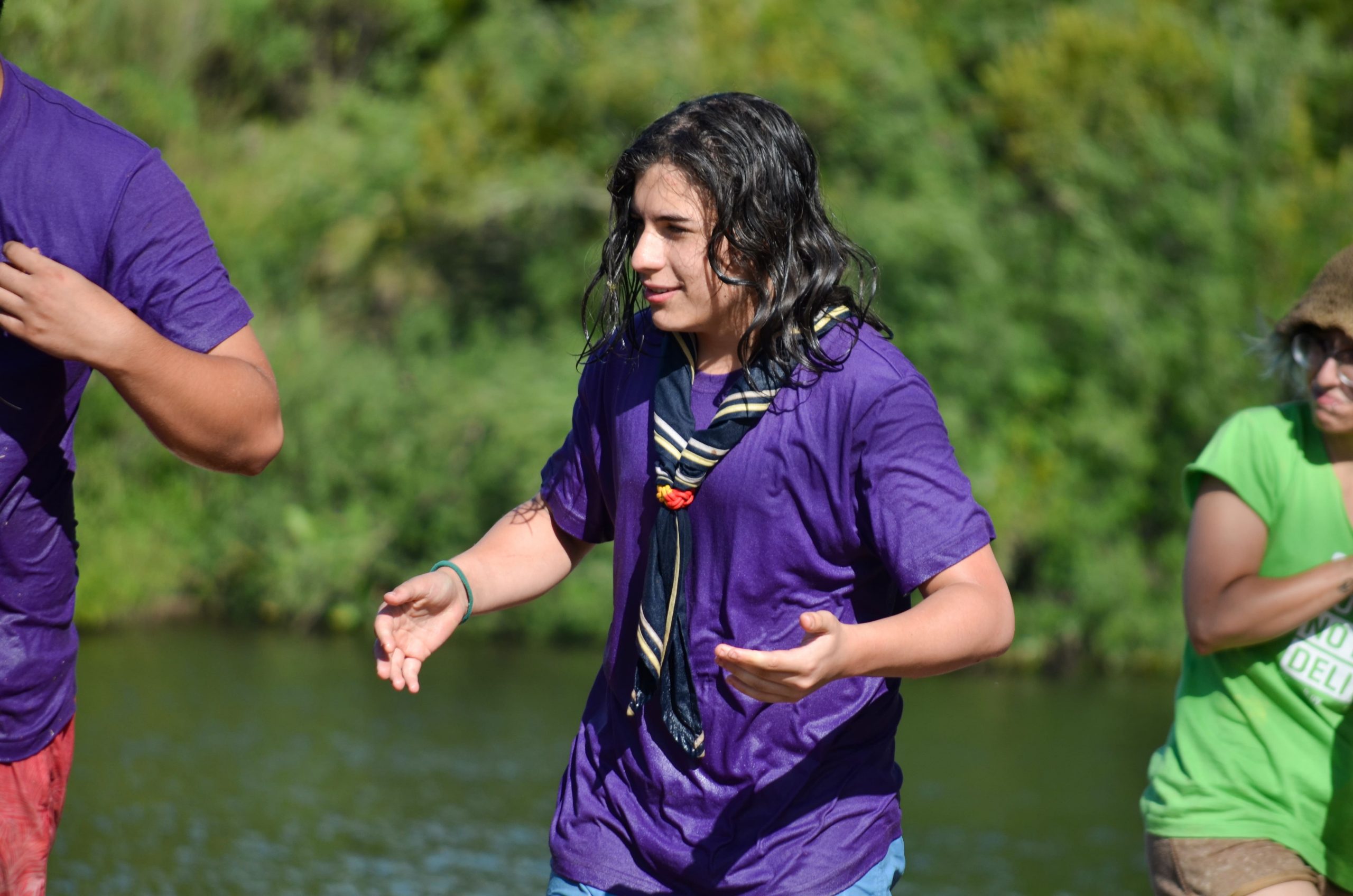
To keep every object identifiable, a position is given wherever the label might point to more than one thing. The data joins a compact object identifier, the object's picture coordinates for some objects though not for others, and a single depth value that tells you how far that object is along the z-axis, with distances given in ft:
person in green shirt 22.95
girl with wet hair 21.66
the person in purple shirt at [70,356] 21.10
